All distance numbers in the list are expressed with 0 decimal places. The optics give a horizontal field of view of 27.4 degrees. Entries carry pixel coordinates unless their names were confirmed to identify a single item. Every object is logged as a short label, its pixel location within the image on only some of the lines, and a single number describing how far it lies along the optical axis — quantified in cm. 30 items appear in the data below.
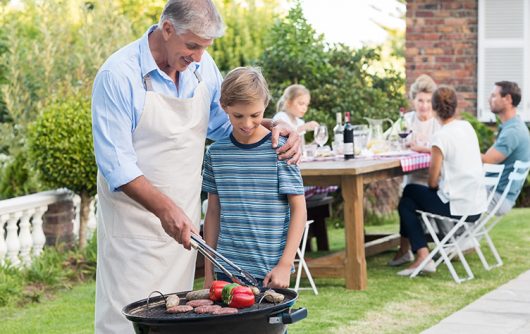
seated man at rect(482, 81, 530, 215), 809
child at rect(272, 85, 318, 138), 847
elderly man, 358
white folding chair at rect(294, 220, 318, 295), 716
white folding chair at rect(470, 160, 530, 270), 790
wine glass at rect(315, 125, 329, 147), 804
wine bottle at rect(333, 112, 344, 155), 808
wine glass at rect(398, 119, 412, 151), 859
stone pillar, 812
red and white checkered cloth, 788
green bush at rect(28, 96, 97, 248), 773
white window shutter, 1309
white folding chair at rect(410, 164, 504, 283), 767
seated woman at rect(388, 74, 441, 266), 848
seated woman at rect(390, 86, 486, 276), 759
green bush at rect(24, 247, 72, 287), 734
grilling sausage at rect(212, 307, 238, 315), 319
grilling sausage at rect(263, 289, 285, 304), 337
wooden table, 707
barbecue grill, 315
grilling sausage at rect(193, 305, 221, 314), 326
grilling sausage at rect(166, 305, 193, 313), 331
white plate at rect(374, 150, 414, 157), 816
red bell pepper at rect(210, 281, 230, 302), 343
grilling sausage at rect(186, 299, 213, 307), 339
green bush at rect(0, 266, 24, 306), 677
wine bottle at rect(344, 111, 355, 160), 781
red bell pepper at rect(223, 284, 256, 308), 331
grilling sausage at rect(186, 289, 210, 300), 350
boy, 378
